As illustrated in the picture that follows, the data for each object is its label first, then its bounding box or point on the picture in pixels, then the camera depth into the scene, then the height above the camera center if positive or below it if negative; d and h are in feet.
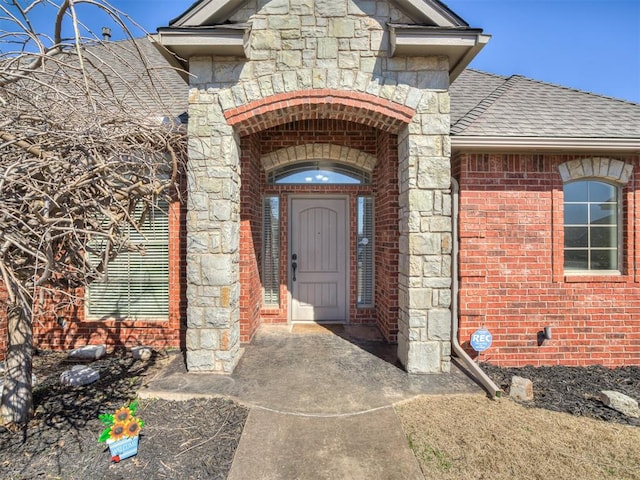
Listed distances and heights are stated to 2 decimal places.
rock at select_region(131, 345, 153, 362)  14.64 -5.49
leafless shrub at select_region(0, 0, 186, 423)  6.92 +1.65
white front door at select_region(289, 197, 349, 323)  18.95 -1.18
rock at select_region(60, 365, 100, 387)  12.28 -5.57
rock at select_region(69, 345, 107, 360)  14.58 -5.45
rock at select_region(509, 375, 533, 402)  11.47 -5.71
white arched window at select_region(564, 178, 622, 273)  15.20 +0.55
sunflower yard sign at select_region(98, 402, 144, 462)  8.10 -5.18
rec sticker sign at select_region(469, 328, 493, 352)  13.24 -4.39
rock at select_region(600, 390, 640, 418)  10.94 -6.01
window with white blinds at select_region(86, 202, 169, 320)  15.87 -2.71
